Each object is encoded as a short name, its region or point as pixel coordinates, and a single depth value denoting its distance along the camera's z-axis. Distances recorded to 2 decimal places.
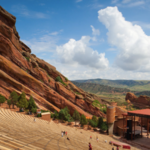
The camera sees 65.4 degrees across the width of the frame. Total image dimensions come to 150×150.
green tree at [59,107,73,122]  38.03
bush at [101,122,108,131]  38.31
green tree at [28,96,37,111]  35.06
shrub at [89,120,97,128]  39.59
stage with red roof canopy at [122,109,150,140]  28.77
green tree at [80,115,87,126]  38.16
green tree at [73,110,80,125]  39.03
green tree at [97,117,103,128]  39.36
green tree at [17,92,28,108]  32.04
